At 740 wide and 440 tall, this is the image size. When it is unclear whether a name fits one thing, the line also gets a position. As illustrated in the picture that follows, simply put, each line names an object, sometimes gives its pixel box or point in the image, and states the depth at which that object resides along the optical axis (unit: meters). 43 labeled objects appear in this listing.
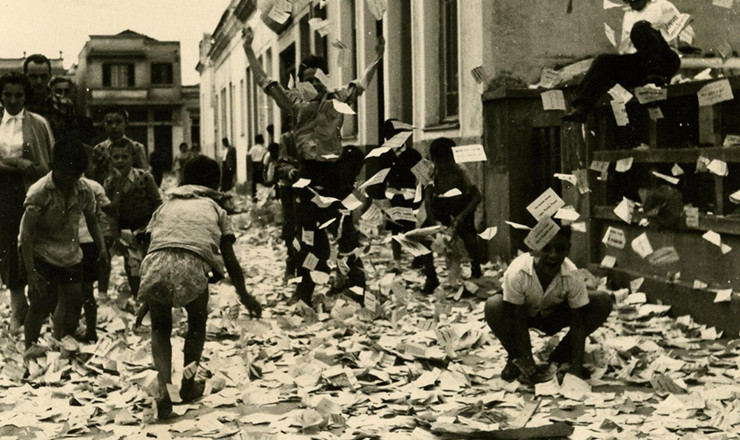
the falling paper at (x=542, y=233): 5.66
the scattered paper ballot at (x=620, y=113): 8.30
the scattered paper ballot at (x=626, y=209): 8.17
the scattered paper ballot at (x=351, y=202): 8.06
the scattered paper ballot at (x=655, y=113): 7.97
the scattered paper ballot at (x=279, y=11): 7.34
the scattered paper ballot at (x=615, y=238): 8.32
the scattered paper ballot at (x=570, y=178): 8.17
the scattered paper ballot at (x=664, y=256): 7.66
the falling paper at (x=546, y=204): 6.14
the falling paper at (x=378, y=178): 7.97
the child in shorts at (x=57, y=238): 6.63
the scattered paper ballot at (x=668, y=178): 7.69
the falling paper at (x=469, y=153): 7.13
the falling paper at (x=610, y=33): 9.37
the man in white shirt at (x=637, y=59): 7.82
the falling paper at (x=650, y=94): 7.96
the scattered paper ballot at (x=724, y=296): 6.98
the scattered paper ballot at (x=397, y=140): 7.76
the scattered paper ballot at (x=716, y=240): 7.04
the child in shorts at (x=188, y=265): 5.43
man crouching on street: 5.78
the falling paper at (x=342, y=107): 7.91
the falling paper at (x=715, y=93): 7.25
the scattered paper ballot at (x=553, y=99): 8.35
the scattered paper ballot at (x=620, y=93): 8.16
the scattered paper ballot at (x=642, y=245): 7.96
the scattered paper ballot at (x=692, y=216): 7.38
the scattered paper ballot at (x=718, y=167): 7.16
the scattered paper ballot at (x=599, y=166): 8.58
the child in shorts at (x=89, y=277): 7.33
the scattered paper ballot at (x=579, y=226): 8.76
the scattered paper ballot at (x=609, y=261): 8.53
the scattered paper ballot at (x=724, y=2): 6.93
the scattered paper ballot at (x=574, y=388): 5.53
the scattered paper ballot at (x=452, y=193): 9.24
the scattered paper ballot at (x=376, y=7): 7.62
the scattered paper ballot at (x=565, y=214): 6.47
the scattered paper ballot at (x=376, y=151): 7.73
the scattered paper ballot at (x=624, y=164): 8.26
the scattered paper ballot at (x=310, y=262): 8.34
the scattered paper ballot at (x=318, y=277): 8.27
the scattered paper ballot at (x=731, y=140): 7.25
